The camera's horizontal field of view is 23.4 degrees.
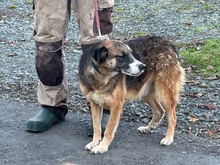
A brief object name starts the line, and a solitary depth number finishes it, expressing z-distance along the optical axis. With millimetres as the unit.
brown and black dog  5078
